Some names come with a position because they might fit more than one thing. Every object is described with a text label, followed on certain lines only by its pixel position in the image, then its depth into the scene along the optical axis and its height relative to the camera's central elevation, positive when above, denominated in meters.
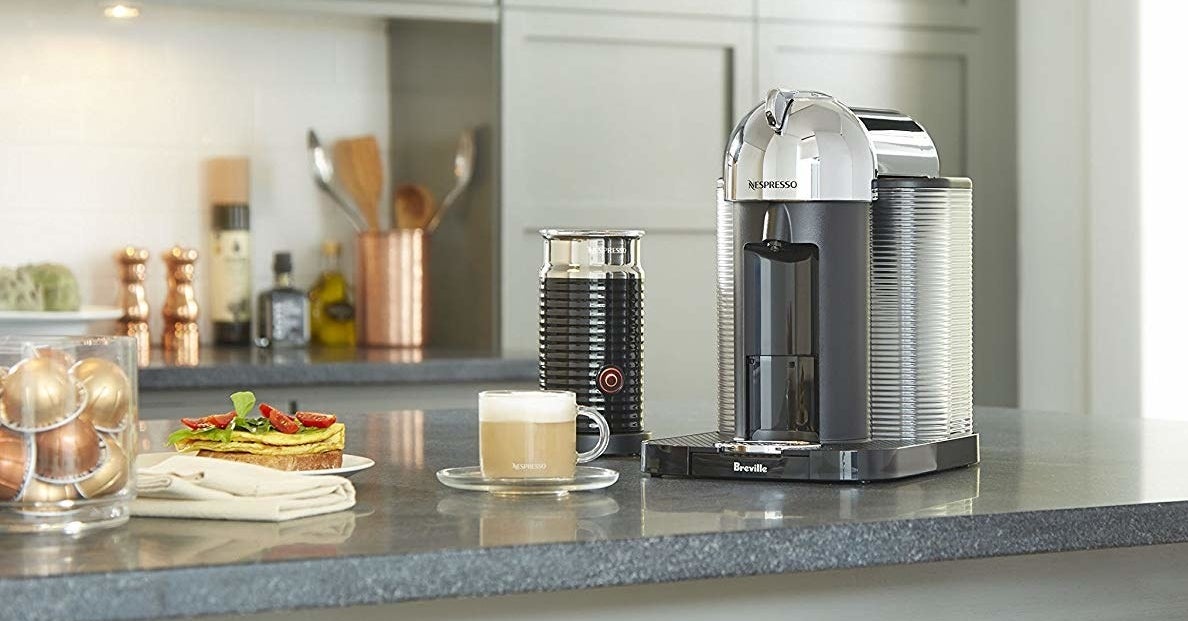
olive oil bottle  4.44 -0.04
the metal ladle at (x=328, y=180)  4.44 +0.24
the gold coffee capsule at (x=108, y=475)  1.87 -0.12
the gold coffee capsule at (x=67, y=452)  1.85 -0.10
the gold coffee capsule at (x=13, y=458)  1.85 -0.11
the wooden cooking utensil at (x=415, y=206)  4.49 +0.18
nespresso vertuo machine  2.12 -0.02
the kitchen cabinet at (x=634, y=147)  4.16 +0.29
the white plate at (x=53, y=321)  3.67 -0.05
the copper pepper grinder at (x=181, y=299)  4.28 -0.01
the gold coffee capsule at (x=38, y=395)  1.84 -0.07
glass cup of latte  2.05 -0.11
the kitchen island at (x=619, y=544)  1.76 -0.16
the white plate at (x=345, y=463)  2.08 -0.14
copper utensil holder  4.34 +0.01
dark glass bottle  4.32 -0.04
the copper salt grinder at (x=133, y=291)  4.24 +0.00
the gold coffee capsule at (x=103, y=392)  1.86 -0.07
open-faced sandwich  2.08 -0.12
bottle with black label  4.34 +0.08
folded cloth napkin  1.92 -0.14
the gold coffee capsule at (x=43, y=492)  1.86 -0.13
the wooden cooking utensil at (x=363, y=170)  4.48 +0.26
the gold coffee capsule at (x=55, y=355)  1.85 -0.04
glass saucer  2.05 -0.15
